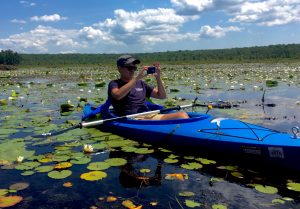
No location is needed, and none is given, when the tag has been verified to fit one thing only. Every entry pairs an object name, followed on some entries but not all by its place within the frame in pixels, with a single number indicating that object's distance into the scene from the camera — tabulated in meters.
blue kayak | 3.37
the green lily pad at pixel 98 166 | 3.80
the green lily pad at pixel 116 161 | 3.96
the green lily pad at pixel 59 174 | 3.57
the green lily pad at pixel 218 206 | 2.74
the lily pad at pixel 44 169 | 3.76
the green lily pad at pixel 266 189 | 3.07
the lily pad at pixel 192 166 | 3.80
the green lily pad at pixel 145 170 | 3.76
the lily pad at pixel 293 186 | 3.10
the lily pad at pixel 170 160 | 4.08
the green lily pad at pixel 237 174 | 3.51
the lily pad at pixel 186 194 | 3.05
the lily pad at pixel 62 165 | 3.89
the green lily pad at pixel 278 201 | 2.87
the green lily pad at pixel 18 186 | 3.32
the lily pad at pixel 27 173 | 3.68
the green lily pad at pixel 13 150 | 4.25
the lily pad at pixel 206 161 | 3.94
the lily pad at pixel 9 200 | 2.91
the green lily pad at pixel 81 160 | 4.04
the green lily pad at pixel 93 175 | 3.50
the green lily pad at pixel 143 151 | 4.45
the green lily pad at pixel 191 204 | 2.81
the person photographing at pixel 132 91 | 4.80
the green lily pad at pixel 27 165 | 3.86
